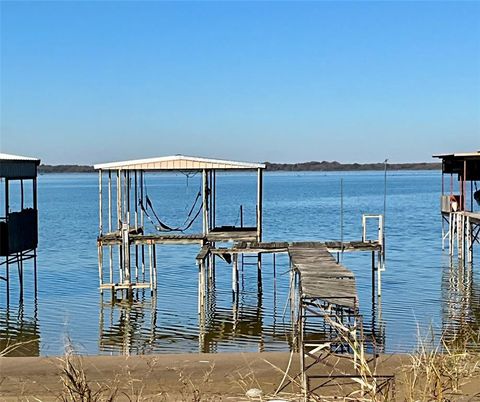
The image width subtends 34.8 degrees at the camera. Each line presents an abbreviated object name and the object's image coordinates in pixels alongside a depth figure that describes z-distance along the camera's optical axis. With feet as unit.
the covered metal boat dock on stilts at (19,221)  66.90
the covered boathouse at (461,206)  95.61
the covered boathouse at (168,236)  73.51
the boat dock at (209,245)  61.62
